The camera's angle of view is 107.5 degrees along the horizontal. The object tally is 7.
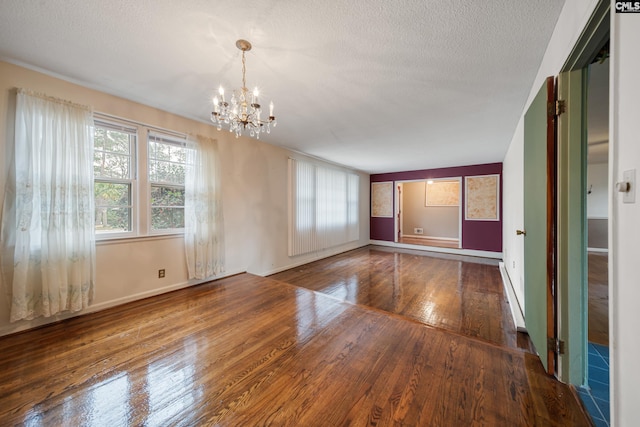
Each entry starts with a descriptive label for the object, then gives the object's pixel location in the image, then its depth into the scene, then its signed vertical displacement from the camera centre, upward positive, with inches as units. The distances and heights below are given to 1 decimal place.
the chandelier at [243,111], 68.7 +32.5
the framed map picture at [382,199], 300.5 +16.1
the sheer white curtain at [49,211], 81.2 +0.5
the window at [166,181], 119.2 +16.5
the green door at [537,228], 59.2 -4.7
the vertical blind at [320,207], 196.1 +4.5
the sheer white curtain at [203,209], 128.0 +1.6
